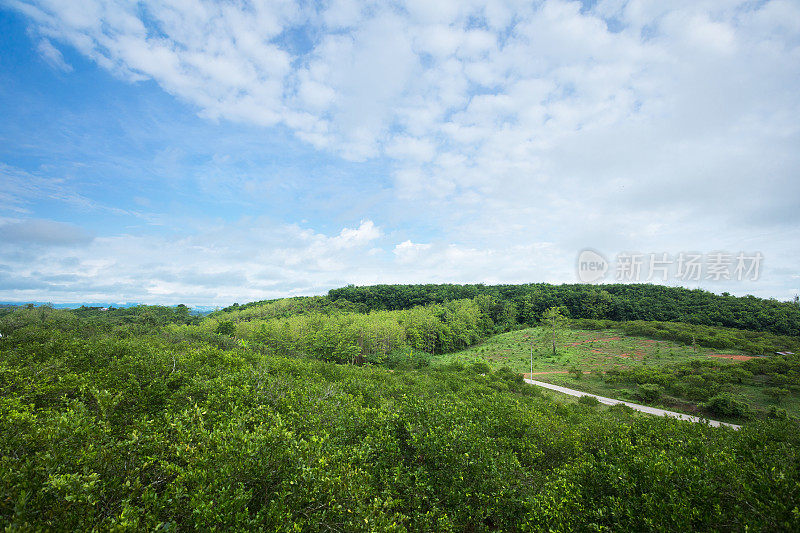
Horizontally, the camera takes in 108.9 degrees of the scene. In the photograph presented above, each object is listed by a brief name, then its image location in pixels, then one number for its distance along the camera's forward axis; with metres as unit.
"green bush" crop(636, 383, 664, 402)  37.12
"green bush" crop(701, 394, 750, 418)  29.62
